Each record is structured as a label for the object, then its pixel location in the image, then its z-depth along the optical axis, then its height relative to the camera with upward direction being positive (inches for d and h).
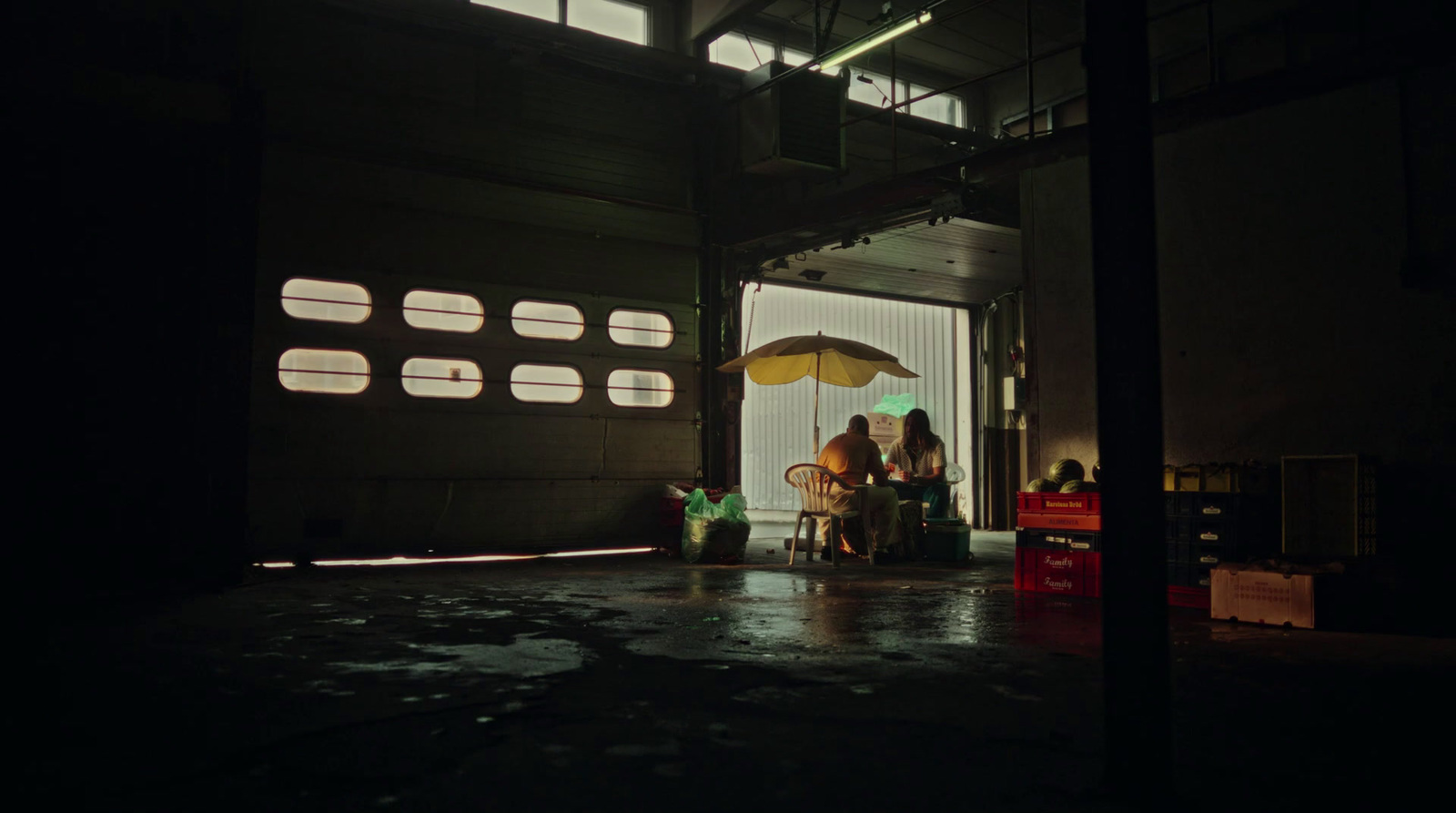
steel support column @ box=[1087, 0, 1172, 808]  106.5 +8.3
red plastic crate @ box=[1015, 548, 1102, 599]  303.0 -27.5
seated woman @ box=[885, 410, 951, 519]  454.0 +9.7
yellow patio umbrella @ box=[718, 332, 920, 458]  419.2 +56.6
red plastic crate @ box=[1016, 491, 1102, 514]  303.1 -5.2
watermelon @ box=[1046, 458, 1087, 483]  326.3 +5.2
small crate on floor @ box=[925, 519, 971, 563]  421.4 -24.0
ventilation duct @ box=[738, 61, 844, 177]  425.1 +160.4
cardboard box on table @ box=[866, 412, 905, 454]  629.0 +36.8
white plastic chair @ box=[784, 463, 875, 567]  391.9 -2.8
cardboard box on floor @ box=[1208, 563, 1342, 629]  241.6 -27.2
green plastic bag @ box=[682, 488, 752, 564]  404.5 -20.6
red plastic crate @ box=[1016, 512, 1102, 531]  303.3 -11.2
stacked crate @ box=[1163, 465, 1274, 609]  270.7 -10.3
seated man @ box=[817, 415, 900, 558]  394.6 +2.2
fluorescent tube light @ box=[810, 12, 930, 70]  327.8 +161.1
